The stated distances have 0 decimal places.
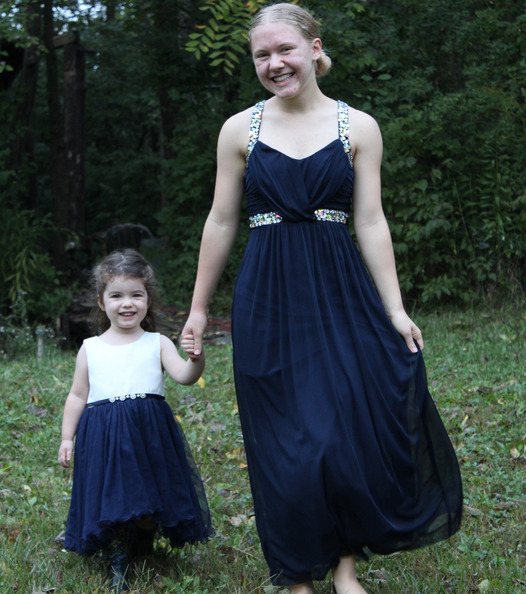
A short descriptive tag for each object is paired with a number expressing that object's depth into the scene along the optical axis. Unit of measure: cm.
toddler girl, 323
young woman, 286
